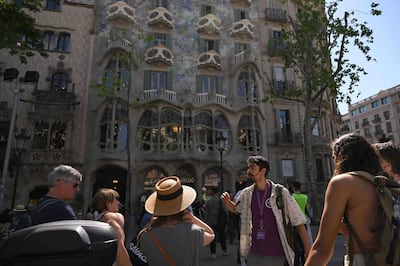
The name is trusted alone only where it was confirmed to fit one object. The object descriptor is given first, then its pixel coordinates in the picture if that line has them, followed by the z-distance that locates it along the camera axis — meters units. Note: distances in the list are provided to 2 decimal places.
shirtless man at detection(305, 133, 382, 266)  2.02
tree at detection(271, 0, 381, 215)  15.84
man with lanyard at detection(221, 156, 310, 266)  3.49
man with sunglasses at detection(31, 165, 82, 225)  2.68
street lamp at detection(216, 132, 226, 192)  15.44
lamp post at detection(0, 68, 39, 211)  10.78
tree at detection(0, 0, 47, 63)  10.12
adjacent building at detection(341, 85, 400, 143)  58.97
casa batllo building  19.19
